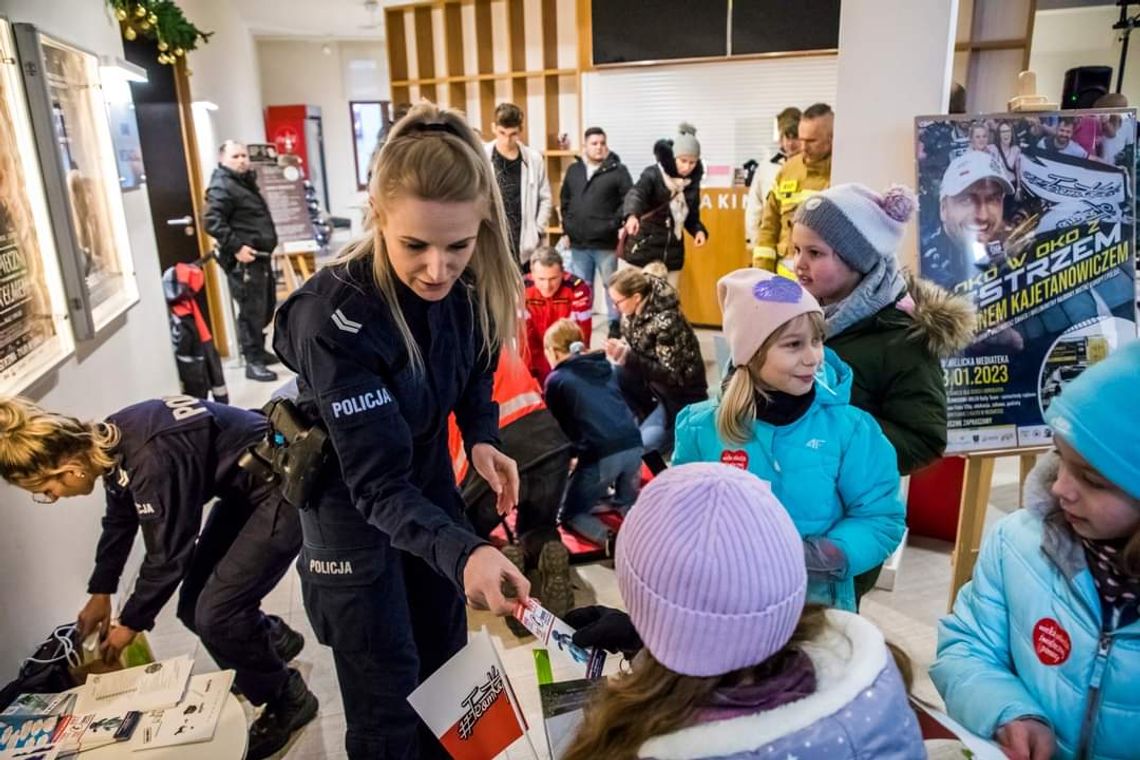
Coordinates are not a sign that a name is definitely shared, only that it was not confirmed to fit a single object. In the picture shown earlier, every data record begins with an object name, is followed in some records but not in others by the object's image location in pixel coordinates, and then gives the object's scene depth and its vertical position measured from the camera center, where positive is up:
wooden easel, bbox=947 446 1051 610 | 2.56 -1.17
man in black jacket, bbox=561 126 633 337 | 5.97 -0.37
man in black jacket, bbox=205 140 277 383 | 5.49 -0.57
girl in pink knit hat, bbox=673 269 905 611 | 1.59 -0.58
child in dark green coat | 1.78 -0.39
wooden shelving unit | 7.25 +0.85
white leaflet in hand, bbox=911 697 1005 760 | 1.06 -0.77
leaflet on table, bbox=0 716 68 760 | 1.70 -1.21
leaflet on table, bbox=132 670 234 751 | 1.76 -1.23
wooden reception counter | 6.51 -0.86
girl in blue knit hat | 1.04 -0.66
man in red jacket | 4.04 -0.74
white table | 1.70 -1.25
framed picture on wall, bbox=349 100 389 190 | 12.14 +0.51
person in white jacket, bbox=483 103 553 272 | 4.79 -0.17
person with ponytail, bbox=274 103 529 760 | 1.29 -0.41
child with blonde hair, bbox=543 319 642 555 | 2.96 -0.99
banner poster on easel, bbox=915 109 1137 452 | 2.44 -0.31
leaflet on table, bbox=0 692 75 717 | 1.83 -1.22
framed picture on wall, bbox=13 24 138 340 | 2.43 -0.04
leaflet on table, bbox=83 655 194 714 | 1.87 -1.23
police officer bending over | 1.89 -0.88
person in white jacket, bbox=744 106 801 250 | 4.52 -0.14
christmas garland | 3.90 +0.72
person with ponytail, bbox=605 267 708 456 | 3.49 -0.87
